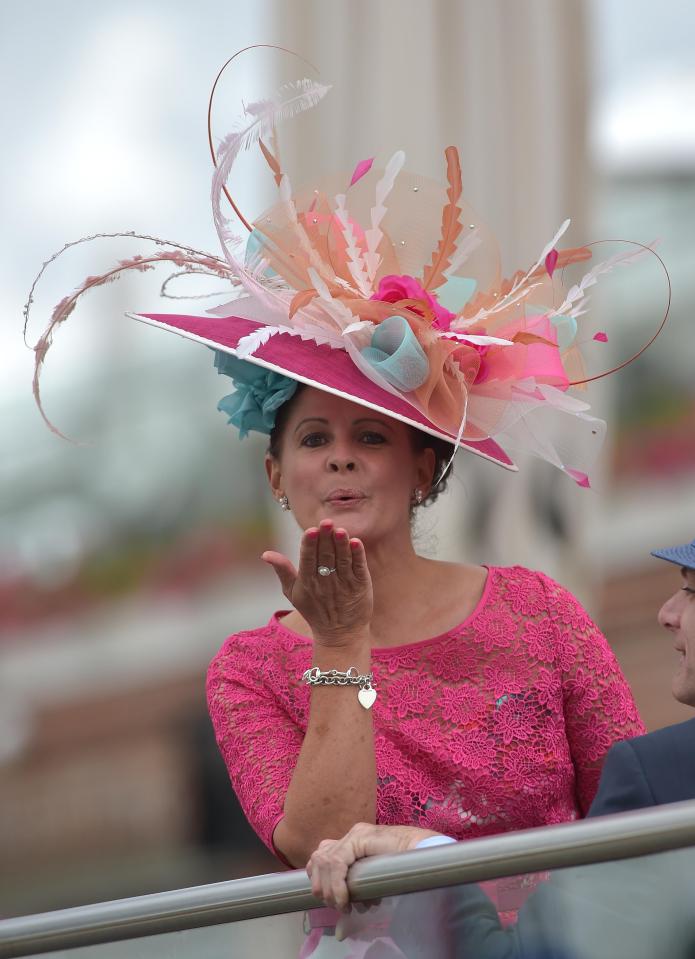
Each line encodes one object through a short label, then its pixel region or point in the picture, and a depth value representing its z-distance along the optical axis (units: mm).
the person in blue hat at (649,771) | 5452
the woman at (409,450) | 5731
